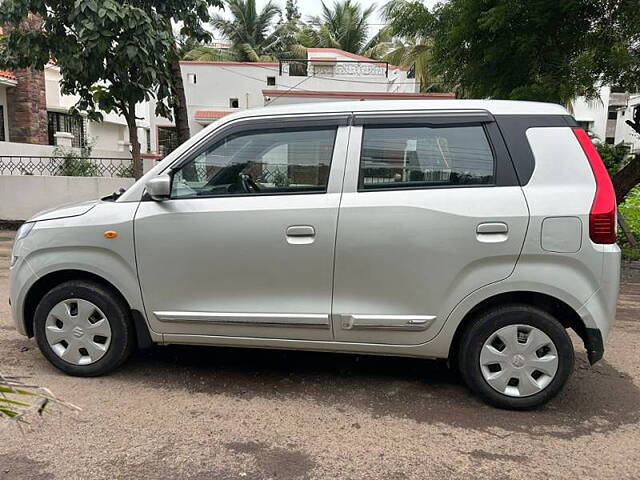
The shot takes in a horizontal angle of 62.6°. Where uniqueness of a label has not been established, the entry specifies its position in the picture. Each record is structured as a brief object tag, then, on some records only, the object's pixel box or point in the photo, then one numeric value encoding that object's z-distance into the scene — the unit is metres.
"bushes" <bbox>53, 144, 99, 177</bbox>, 12.68
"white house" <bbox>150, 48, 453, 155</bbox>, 17.56
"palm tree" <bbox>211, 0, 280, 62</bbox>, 31.80
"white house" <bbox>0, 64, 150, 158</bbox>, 16.14
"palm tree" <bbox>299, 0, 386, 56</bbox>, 30.77
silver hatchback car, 3.26
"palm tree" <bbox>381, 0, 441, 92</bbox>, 10.26
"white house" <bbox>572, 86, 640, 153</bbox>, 30.27
